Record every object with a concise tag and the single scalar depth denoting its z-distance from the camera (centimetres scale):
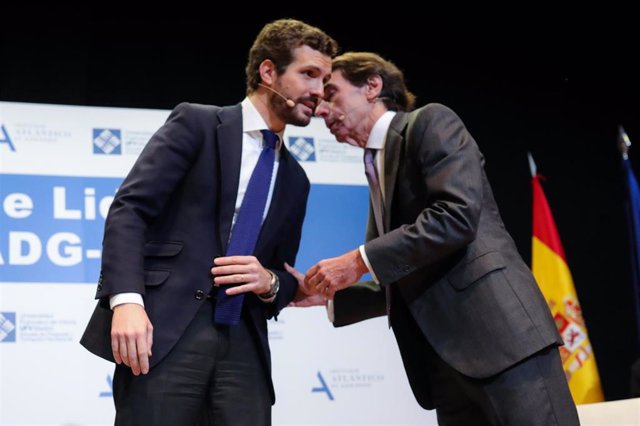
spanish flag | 514
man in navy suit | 233
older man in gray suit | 240
